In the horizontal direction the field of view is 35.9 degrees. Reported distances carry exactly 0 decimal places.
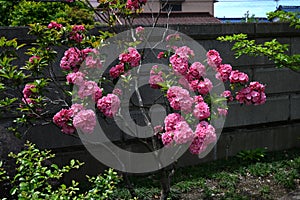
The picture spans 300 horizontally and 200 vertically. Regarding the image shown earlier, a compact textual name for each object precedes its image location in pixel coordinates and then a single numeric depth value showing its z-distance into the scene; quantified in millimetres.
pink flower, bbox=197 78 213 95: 3582
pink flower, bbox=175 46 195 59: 3730
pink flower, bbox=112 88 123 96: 3971
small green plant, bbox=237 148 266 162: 5652
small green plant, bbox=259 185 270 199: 4604
